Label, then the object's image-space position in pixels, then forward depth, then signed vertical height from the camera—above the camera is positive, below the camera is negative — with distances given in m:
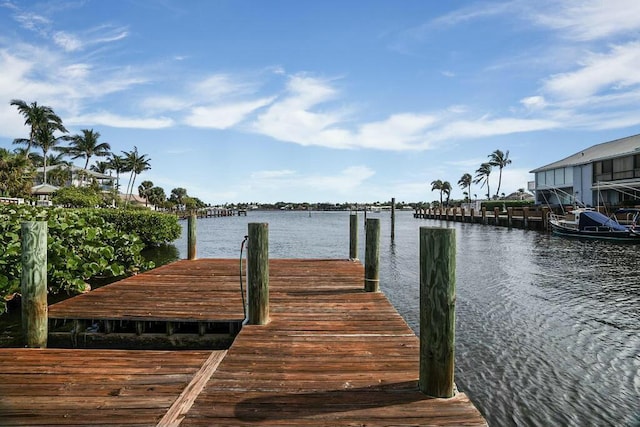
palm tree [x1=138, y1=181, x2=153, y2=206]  94.62 +5.34
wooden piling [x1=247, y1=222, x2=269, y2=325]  5.34 -0.87
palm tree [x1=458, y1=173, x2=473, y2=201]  119.71 +9.00
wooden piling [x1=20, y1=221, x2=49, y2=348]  5.33 -1.00
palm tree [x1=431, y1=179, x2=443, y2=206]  130.18 +8.26
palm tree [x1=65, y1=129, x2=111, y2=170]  69.86 +11.35
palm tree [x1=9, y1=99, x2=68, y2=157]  58.62 +13.90
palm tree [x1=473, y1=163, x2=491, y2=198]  98.24 +9.78
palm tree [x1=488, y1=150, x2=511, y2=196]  90.94 +11.59
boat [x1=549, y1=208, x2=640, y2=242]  25.30 -1.12
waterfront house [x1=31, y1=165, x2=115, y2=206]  63.34 +5.64
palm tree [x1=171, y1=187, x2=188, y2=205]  125.25 +5.53
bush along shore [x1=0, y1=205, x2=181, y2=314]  8.06 -0.99
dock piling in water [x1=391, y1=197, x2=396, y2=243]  31.66 -0.22
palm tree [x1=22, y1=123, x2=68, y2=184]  60.28 +11.14
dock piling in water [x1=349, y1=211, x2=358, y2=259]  11.08 -0.80
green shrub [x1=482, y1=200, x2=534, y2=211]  63.34 +1.11
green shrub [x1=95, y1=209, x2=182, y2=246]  19.33 -0.63
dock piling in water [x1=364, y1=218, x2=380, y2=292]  7.38 -0.85
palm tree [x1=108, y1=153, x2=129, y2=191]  74.62 +8.89
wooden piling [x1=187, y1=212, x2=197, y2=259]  11.79 -0.87
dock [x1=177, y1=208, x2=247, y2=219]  101.76 -0.63
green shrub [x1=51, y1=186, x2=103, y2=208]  35.00 +1.16
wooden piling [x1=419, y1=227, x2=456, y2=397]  3.32 -0.82
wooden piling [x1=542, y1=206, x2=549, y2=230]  35.56 -0.80
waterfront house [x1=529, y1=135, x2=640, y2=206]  38.22 +4.08
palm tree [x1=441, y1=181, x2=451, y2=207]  129.75 +7.50
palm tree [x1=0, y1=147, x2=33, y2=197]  36.72 +3.23
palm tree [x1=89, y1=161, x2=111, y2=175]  85.81 +9.42
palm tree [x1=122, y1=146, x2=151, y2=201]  74.88 +8.99
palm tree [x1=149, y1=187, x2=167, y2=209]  92.50 +3.31
